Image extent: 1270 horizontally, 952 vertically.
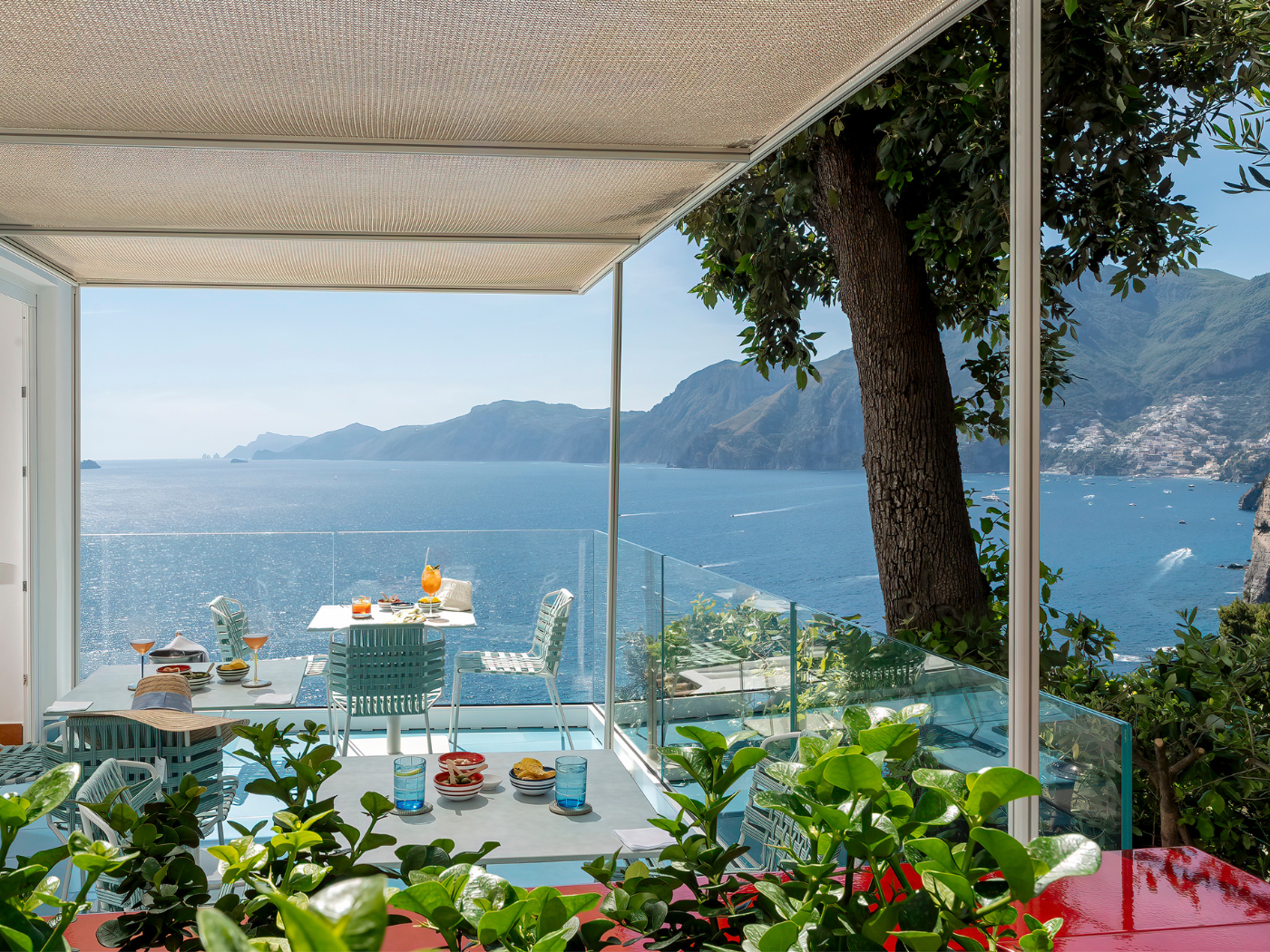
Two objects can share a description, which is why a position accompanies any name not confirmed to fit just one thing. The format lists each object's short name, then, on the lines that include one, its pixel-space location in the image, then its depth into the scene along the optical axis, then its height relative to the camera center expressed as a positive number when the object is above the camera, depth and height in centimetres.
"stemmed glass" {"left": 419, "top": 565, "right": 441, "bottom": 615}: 540 -55
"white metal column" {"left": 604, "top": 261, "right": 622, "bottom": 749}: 416 -19
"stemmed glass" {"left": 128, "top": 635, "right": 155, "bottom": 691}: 443 -76
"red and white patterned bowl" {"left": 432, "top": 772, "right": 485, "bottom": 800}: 242 -77
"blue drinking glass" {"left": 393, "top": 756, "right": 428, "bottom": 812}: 232 -73
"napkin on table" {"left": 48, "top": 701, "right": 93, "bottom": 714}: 341 -80
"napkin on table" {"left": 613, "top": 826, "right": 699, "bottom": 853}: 226 -85
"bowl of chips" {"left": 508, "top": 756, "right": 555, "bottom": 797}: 250 -78
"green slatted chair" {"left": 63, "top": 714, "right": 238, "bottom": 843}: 275 -79
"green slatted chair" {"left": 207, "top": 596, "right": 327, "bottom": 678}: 514 -80
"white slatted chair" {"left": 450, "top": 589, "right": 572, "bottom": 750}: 547 -106
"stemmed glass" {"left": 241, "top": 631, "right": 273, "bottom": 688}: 406 -67
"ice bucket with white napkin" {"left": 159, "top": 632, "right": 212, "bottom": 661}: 420 -72
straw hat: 286 -74
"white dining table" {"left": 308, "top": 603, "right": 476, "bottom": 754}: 464 -74
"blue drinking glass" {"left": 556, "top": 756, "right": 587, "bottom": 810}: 239 -75
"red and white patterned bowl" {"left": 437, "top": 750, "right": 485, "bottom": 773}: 256 -75
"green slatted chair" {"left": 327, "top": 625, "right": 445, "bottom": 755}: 451 -89
